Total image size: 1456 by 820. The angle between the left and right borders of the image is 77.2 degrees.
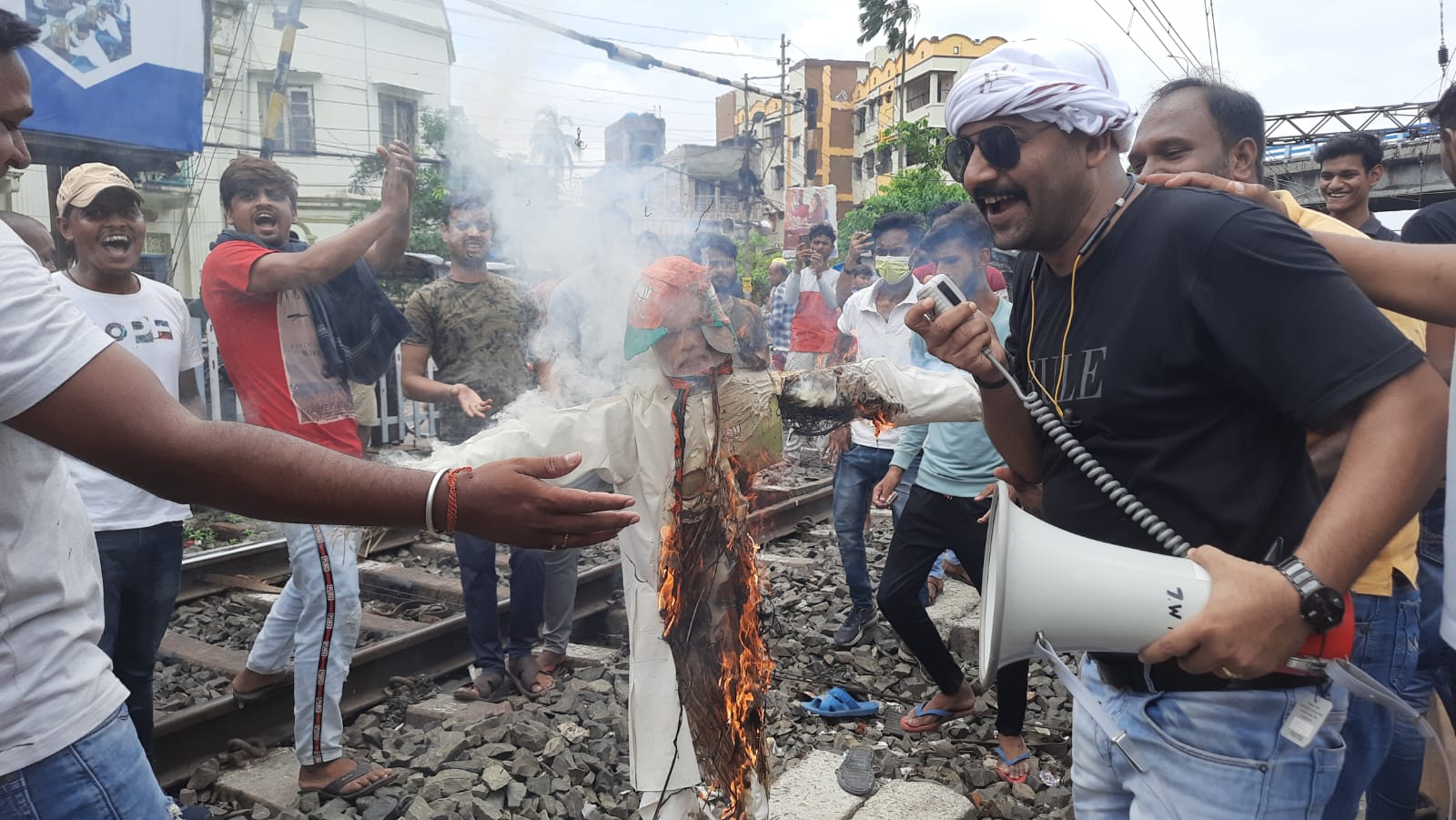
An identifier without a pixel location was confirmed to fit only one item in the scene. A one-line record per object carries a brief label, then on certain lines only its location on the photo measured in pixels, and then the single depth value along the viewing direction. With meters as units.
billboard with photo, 14.39
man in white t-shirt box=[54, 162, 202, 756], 3.74
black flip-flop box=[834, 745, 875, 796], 4.08
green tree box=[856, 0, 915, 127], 39.25
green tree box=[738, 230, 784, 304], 13.04
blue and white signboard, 8.26
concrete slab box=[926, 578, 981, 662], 5.84
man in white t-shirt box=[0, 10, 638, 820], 1.61
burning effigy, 3.29
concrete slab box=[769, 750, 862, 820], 3.91
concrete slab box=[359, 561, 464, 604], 6.66
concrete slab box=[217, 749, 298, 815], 4.05
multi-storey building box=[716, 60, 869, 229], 39.28
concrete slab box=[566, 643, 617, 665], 5.66
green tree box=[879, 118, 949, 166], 32.84
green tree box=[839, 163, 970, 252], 31.97
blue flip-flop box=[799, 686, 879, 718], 5.03
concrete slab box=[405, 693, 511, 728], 4.81
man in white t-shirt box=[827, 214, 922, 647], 6.07
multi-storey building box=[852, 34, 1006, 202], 52.09
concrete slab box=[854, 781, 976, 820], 3.87
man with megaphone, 1.63
